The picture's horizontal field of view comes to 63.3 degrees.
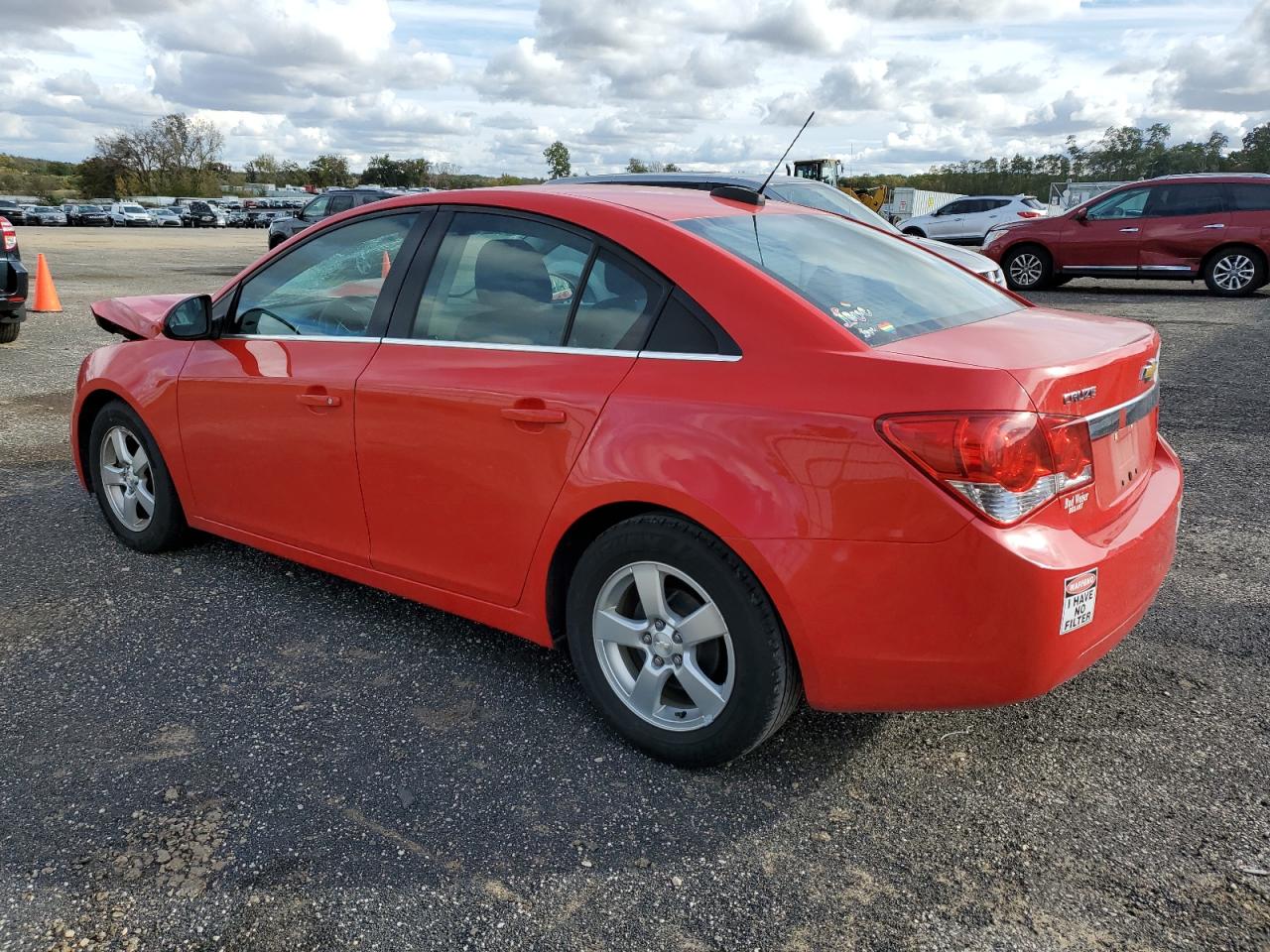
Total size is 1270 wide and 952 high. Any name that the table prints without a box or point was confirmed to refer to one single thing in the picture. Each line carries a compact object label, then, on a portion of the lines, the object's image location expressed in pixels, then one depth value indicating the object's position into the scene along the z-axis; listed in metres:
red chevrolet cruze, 2.40
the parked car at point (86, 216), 55.50
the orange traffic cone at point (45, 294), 13.20
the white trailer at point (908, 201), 42.34
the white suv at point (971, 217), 25.91
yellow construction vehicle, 38.88
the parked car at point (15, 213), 54.94
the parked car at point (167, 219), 55.28
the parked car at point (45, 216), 55.72
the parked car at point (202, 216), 55.06
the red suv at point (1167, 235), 14.30
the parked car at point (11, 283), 9.84
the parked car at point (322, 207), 21.95
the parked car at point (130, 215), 54.41
